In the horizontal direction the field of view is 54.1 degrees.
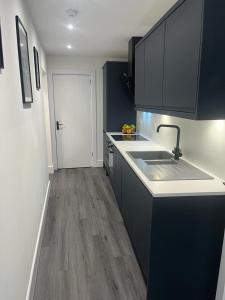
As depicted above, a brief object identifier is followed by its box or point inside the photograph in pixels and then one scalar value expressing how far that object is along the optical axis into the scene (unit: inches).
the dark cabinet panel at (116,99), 160.6
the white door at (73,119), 187.6
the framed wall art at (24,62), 66.6
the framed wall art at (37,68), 105.3
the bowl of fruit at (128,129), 159.6
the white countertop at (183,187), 59.3
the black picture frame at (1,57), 44.9
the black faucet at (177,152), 88.2
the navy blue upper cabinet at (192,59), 52.8
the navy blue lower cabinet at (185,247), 59.9
